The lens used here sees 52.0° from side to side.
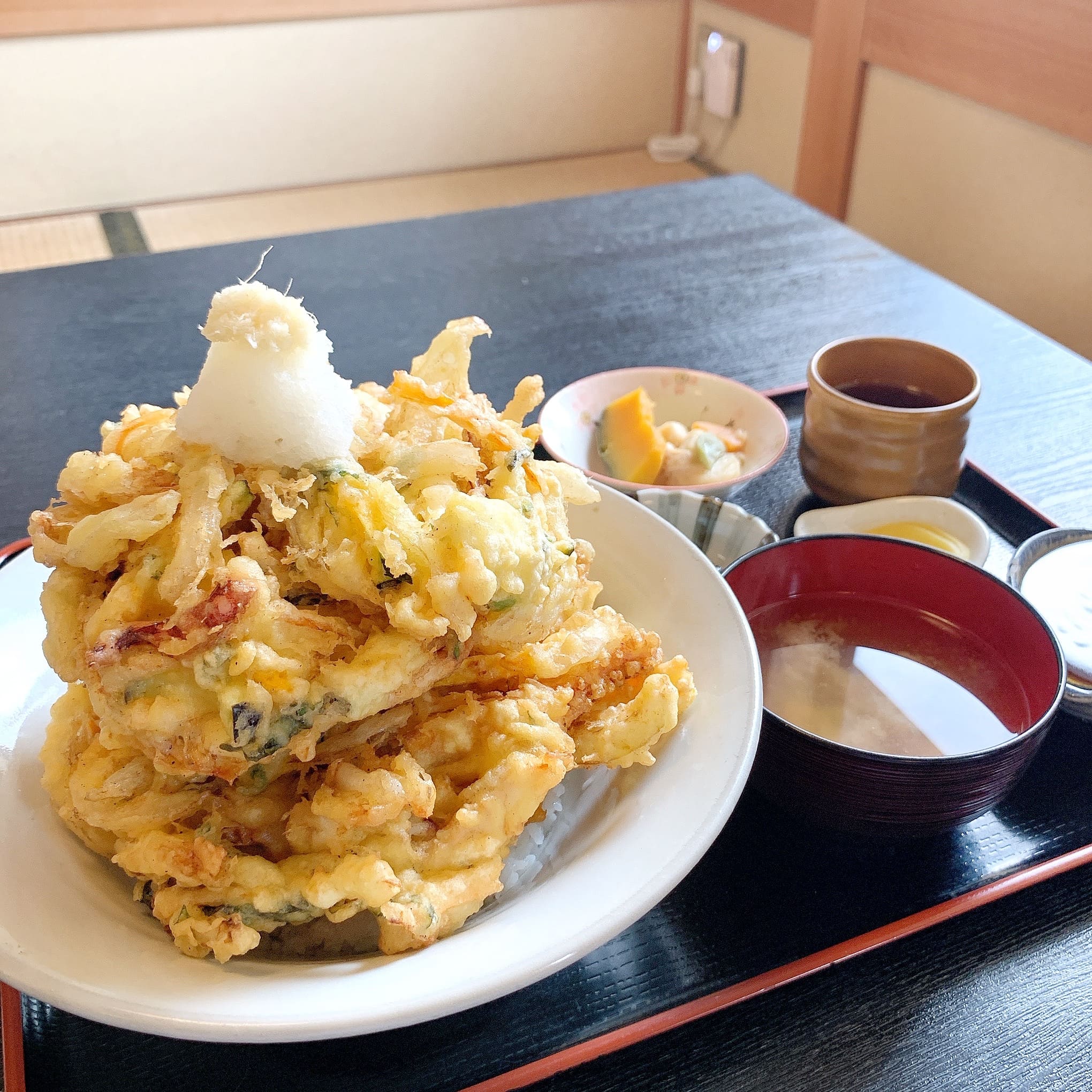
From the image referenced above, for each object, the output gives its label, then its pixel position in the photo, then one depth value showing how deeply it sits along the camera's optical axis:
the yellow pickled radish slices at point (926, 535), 0.51
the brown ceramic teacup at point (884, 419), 0.52
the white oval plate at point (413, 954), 0.28
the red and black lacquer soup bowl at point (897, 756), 0.36
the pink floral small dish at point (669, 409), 0.58
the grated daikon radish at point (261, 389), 0.33
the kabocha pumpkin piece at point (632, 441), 0.57
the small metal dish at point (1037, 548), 0.49
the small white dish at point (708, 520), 0.51
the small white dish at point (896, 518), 0.51
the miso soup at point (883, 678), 0.41
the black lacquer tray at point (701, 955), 0.33
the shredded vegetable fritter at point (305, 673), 0.30
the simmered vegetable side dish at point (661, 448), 0.57
